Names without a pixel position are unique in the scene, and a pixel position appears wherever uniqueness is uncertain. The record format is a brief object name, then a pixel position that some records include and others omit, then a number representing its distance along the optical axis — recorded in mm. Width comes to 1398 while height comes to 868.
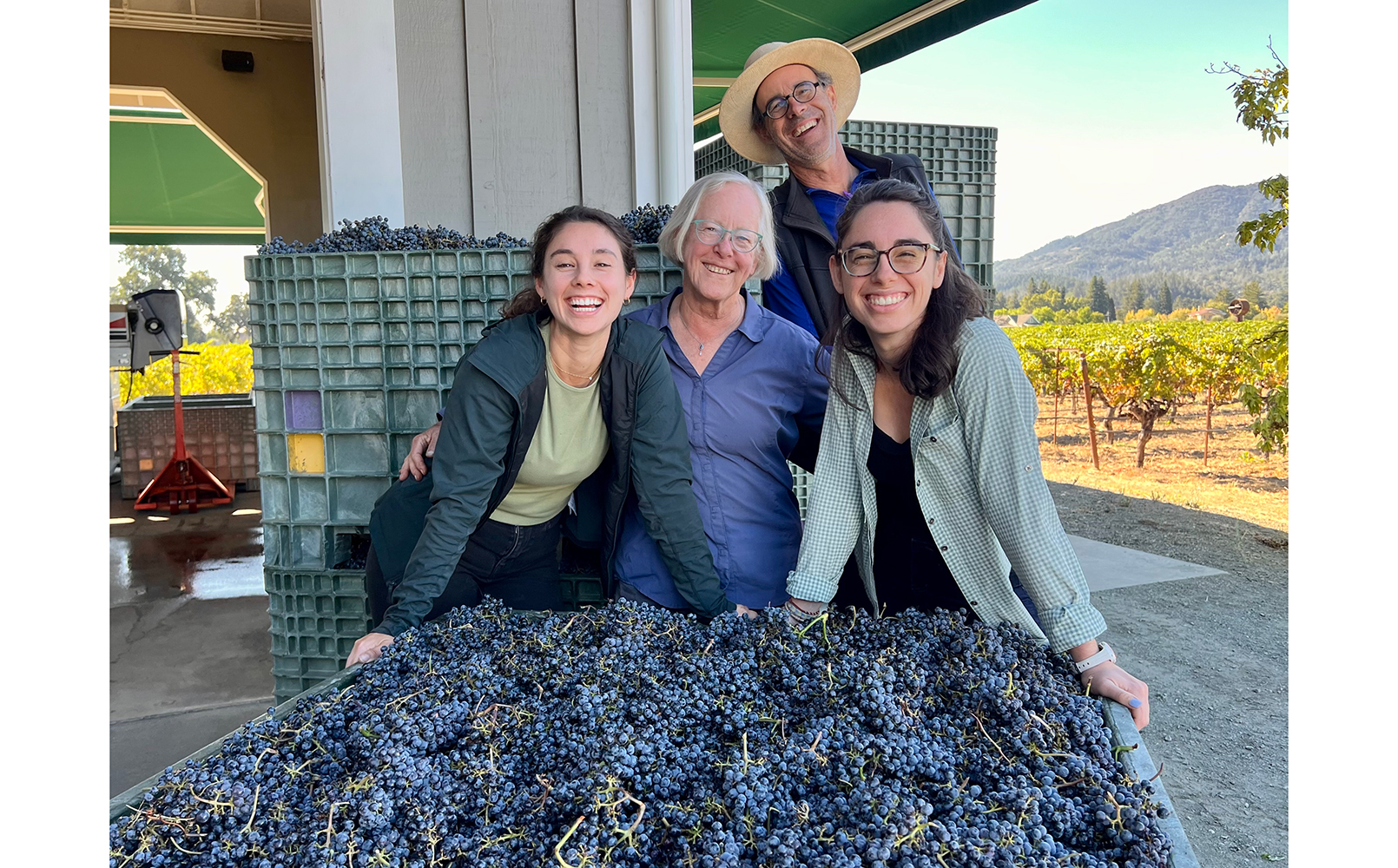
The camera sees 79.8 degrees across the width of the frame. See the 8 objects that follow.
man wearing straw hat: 2588
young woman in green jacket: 1882
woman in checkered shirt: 1595
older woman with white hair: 2148
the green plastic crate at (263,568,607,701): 2465
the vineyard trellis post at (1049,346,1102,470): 9398
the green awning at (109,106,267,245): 10711
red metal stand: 7238
